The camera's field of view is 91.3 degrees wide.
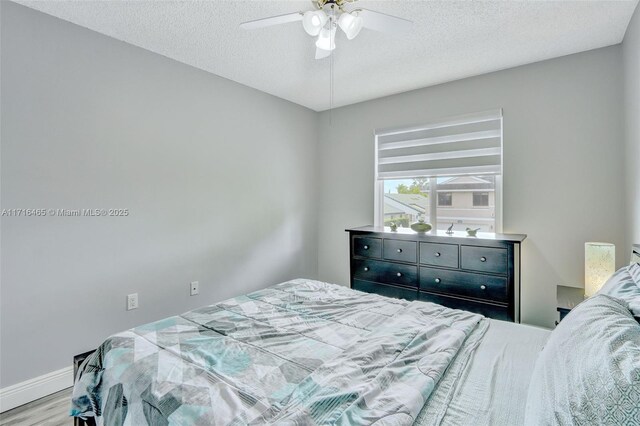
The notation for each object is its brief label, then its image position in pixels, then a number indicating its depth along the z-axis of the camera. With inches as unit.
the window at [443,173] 121.0
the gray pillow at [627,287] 39.8
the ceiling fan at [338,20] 67.2
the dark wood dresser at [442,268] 99.9
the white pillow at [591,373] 25.1
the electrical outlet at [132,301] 98.5
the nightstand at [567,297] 79.2
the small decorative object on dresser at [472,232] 111.2
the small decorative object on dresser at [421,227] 123.1
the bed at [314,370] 37.0
